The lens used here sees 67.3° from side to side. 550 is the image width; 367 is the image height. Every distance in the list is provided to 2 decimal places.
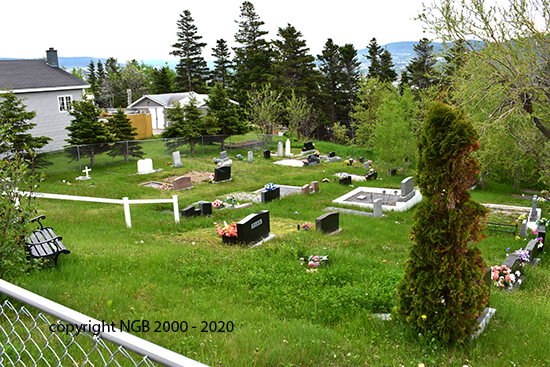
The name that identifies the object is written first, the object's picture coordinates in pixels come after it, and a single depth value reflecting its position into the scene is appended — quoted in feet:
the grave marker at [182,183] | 66.03
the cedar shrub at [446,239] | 16.38
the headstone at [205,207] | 49.96
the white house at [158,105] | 173.06
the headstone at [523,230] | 46.11
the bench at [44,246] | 23.72
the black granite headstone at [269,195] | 59.62
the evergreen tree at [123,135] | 85.61
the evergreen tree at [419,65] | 201.98
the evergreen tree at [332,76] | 204.85
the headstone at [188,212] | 48.49
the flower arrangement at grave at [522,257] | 32.30
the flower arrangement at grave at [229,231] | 37.81
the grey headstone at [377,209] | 53.42
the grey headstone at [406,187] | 61.67
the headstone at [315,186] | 67.77
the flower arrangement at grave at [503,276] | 27.89
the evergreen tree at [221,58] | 244.22
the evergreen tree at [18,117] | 65.57
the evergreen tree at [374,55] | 208.95
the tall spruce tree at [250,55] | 188.93
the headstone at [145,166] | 77.00
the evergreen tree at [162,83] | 233.14
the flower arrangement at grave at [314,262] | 28.25
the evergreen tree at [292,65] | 174.91
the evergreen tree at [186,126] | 99.81
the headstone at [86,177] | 68.74
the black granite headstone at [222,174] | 72.68
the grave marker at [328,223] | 42.80
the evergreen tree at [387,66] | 207.03
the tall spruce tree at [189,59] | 225.56
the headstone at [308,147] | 115.85
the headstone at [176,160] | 84.12
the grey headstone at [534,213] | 50.11
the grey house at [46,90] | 97.25
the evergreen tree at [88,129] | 79.77
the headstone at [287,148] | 109.70
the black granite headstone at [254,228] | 36.99
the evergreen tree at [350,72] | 205.05
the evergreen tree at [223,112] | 112.47
